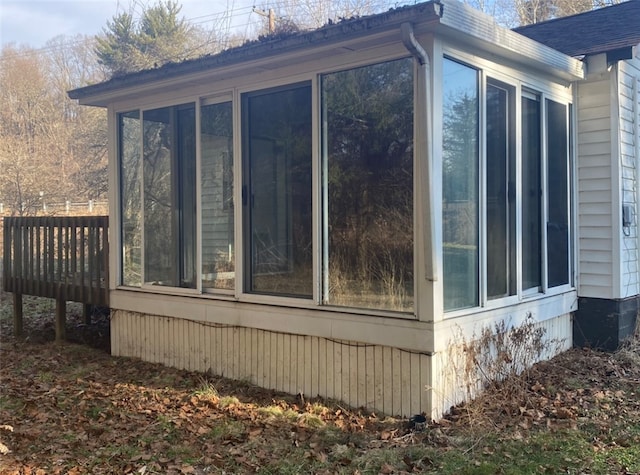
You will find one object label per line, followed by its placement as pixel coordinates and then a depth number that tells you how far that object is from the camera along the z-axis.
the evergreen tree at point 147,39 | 19.66
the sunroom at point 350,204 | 4.14
